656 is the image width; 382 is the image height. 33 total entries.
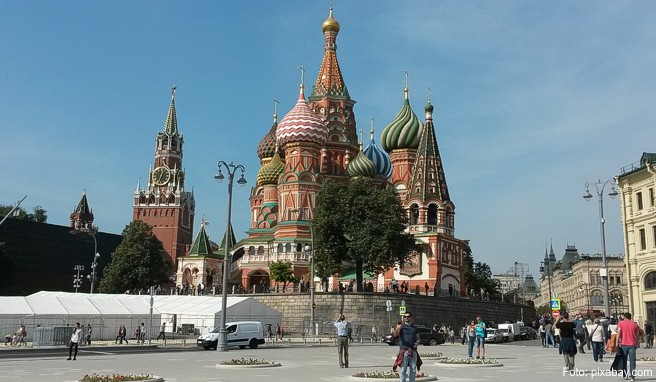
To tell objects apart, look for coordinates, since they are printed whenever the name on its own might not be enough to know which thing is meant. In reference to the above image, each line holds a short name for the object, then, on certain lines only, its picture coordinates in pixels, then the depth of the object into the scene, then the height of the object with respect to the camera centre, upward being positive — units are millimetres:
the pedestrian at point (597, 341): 21297 -808
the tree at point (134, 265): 70875 +4885
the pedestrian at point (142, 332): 40719 -1302
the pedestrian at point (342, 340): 19828 -822
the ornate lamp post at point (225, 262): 28828 +2257
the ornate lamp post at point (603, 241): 30195 +3538
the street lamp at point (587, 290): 106894 +4092
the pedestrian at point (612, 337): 17650 -608
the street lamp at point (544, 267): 166425 +12343
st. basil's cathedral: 63844 +13595
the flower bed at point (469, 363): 20188 -1499
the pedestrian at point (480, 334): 24516 -725
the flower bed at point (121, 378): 14430 -1511
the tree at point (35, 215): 104738 +15104
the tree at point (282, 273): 60875 +3595
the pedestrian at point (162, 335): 37066 -1431
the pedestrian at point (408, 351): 13359 -752
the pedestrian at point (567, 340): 17484 -659
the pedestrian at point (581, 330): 26462 -580
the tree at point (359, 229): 50656 +6468
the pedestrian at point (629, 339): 14836 -512
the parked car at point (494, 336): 46781 -1510
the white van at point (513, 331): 49625 -1220
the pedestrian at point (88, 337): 37250 -1523
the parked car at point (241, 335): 32844 -1191
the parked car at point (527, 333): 52122 -1434
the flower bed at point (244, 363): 19609 -1546
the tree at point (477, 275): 77250 +4899
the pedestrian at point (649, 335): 33781 -970
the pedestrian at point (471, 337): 24034 -823
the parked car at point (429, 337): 39531 -1407
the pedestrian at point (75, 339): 23703 -1032
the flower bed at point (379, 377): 15196 -1479
